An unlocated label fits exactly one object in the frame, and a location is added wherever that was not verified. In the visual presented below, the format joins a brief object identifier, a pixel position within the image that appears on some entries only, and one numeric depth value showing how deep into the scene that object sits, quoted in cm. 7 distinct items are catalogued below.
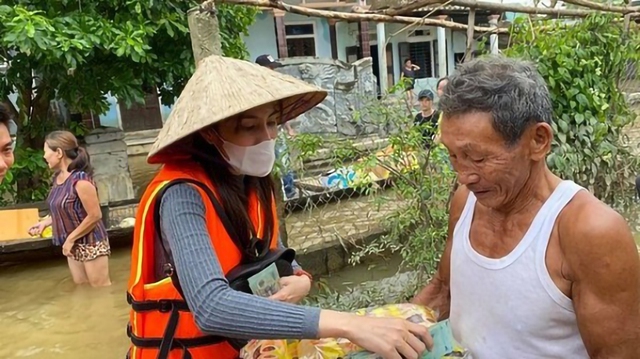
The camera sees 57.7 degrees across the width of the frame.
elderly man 121
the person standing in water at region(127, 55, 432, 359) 124
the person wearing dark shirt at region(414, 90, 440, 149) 320
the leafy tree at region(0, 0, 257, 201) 550
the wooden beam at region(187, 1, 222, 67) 267
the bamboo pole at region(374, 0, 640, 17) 267
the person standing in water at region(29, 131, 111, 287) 479
